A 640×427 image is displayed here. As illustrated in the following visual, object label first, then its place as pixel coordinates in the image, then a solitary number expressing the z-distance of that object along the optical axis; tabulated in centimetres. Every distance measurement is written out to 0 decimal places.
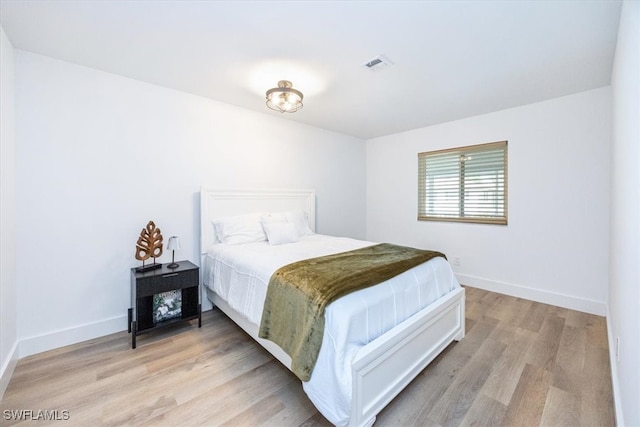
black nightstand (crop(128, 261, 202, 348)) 226
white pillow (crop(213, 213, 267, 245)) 293
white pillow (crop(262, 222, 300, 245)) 293
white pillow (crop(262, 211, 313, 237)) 324
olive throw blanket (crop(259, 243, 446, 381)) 146
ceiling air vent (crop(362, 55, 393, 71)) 217
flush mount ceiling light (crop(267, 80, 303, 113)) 248
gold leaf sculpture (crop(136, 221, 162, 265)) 244
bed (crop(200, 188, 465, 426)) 138
